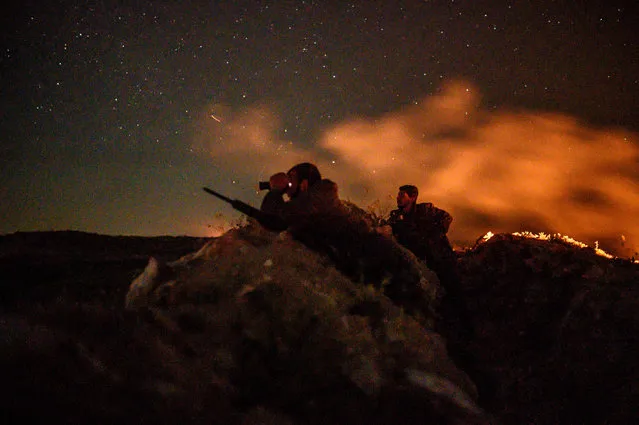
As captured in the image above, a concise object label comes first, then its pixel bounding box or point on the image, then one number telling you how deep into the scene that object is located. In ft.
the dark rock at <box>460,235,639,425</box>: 20.34
